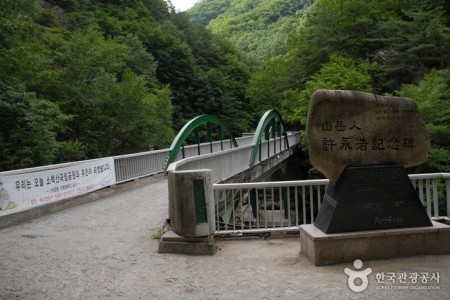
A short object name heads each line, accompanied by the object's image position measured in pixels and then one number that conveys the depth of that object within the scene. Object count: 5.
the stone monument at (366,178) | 5.01
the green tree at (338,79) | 23.72
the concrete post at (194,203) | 5.45
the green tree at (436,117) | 16.33
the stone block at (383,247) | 4.98
